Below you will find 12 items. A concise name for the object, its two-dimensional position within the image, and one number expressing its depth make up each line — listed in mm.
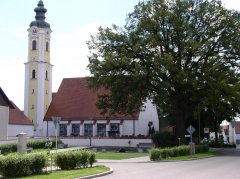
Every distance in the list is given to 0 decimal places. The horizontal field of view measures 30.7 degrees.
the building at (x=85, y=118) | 65938
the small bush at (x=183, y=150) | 38378
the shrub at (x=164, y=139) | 51656
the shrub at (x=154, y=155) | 34375
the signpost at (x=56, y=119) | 31047
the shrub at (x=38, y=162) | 21250
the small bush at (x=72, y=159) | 23812
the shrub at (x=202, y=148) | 43588
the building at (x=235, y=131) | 113700
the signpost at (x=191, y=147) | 40294
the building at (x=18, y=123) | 68812
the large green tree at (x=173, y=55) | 44438
